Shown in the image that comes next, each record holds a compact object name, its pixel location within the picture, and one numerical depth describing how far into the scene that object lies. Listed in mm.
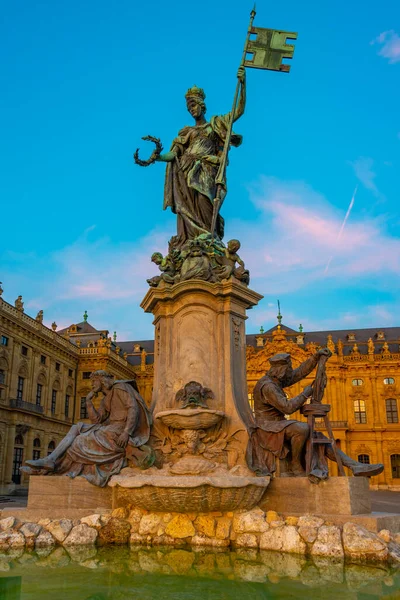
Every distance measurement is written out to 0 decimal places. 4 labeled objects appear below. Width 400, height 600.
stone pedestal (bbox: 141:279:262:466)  7789
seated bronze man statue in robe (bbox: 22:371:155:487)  6875
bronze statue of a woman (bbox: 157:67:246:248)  9453
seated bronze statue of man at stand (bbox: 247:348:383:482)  6743
